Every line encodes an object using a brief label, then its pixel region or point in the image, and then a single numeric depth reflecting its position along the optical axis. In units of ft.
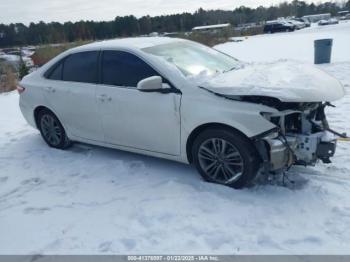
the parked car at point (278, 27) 160.86
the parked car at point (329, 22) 183.40
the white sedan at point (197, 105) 12.50
